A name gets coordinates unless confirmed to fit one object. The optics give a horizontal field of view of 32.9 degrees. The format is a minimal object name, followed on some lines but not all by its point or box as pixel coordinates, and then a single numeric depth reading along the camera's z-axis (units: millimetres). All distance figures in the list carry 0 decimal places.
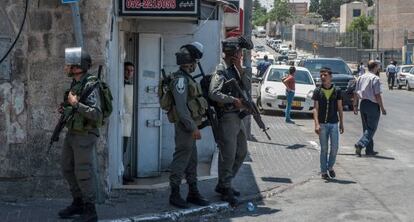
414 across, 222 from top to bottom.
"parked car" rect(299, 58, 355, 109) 24292
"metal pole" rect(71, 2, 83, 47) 7781
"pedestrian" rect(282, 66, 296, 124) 19531
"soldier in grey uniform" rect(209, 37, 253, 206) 8375
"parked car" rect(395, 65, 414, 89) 42894
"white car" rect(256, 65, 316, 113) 21328
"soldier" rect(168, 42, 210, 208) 7883
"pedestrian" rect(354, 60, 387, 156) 12953
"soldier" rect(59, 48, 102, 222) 6957
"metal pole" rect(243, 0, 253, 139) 14570
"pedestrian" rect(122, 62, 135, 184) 9547
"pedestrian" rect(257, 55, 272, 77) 34688
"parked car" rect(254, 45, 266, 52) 92688
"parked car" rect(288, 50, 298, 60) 73562
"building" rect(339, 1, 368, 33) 130250
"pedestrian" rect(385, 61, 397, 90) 42688
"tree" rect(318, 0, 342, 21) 195750
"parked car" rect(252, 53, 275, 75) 45272
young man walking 10562
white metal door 10352
